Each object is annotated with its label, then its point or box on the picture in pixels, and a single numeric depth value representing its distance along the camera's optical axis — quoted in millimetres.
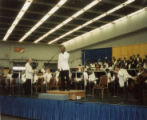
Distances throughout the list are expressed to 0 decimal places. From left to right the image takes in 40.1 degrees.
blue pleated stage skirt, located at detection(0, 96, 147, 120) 4469
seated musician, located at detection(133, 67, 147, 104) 5372
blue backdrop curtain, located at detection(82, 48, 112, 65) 15566
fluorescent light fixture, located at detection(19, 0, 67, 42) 10877
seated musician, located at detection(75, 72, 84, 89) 9633
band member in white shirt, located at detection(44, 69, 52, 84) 10223
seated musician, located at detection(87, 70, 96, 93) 9103
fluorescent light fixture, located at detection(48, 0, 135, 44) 10877
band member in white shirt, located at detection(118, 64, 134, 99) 7367
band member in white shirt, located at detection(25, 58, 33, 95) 7993
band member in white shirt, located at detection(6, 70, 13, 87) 10856
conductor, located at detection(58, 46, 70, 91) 6379
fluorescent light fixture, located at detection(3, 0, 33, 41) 10845
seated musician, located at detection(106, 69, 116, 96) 8288
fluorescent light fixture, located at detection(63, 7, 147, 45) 12008
